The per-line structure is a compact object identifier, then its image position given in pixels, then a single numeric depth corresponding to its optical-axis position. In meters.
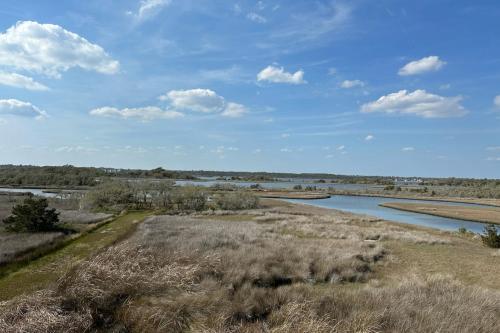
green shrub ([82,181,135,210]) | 52.03
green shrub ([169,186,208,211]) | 54.45
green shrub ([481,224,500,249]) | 26.11
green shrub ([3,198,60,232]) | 24.62
